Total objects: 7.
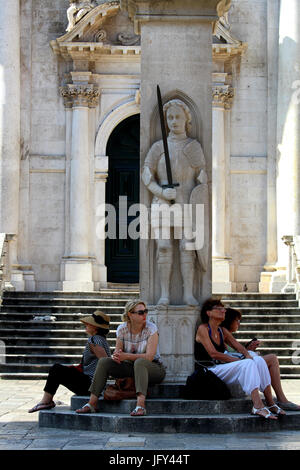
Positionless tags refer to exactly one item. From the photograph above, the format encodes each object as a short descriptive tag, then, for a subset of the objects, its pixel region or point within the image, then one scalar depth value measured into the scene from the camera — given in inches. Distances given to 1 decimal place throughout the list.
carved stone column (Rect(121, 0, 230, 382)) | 436.5
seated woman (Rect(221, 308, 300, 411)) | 408.8
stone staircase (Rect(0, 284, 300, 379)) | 632.4
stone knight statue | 431.2
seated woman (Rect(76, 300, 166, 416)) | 390.9
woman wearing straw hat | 420.8
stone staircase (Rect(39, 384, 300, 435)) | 380.5
